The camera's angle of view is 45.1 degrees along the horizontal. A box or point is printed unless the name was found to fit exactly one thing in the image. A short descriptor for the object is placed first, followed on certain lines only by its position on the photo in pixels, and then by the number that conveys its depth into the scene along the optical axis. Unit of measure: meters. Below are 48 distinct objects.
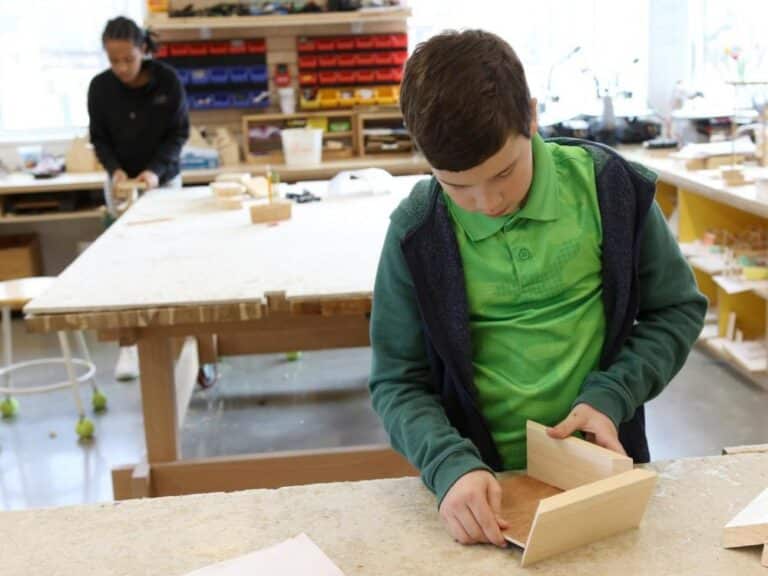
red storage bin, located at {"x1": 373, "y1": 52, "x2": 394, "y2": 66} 5.08
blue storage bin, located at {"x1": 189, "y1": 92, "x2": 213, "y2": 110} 5.06
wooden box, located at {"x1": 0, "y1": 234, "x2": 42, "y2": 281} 4.90
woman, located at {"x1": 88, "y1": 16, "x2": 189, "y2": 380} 4.02
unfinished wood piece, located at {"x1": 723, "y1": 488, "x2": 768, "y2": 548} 0.93
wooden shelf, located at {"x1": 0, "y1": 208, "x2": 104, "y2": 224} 4.77
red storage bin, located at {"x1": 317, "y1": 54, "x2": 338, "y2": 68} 5.09
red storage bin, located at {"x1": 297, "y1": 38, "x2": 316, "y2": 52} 5.08
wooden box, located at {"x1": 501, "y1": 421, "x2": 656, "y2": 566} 0.91
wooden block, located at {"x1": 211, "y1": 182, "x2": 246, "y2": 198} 3.31
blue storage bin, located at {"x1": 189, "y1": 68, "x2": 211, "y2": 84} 5.03
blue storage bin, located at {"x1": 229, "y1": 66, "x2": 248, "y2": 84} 5.07
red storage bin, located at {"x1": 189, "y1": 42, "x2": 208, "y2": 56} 5.01
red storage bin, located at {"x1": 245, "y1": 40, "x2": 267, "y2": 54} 5.10
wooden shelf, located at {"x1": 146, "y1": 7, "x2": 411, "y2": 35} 4.85
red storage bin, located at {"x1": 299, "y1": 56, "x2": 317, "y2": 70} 5.10
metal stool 3.28
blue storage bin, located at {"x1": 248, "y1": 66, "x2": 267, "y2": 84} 5.09
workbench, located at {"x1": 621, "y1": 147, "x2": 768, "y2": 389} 3.36
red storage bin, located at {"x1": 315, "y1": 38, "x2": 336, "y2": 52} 5.07
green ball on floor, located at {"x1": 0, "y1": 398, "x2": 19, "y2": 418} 3.58
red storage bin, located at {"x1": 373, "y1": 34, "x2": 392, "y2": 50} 5.06
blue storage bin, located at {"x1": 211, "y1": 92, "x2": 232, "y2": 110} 5.08
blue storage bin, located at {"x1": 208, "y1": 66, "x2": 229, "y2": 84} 5.04
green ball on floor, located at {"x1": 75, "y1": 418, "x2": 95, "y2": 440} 3.32
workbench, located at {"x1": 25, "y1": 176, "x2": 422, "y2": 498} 2.01
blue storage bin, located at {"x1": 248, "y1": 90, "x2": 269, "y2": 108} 5.10
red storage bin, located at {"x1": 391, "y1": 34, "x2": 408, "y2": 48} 5.06
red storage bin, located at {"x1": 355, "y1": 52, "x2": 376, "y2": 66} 5.07
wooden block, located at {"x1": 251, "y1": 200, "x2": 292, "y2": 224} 2.89
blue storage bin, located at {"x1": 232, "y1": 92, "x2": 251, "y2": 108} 5.09
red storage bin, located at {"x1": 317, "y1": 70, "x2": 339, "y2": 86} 5.11
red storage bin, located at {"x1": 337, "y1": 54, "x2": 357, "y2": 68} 5.08
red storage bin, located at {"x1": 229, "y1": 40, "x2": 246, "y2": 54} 5.07
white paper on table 0.95
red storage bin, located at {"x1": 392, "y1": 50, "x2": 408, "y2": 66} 5.08
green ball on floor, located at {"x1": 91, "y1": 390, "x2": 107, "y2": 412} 3.59
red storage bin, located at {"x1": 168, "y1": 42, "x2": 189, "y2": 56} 5.01
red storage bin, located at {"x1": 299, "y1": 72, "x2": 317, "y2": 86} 5.12
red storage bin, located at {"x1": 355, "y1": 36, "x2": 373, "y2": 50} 5.06
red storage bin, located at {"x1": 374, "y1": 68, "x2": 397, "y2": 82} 5.11
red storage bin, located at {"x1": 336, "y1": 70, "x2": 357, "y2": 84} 5.11
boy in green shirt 1.14
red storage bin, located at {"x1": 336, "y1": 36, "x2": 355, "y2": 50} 5.06
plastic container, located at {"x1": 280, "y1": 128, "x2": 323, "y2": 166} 4.68
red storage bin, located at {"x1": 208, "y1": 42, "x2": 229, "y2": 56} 5.05
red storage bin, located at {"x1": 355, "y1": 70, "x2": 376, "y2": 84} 5.09
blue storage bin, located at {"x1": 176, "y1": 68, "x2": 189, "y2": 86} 5.02
